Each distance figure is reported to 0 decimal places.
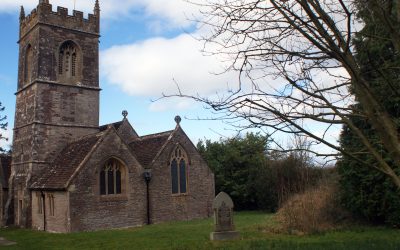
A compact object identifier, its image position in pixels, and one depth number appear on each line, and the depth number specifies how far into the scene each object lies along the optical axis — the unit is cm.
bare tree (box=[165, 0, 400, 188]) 402
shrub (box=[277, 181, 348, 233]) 1606
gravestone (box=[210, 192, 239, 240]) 1528
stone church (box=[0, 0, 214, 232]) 2152
